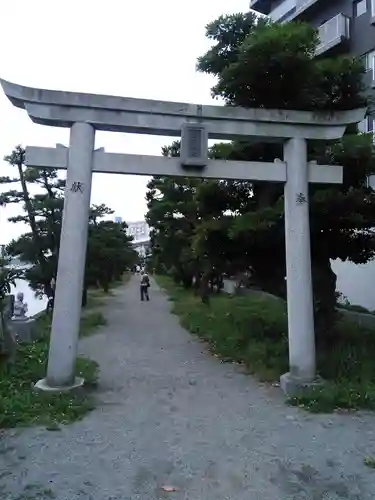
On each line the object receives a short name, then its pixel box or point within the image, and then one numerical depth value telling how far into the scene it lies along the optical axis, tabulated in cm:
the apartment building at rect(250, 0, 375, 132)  1569
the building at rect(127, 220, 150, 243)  7555
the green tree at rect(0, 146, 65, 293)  1482
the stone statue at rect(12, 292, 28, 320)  1049
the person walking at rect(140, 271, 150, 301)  2328
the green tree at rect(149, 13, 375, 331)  730
